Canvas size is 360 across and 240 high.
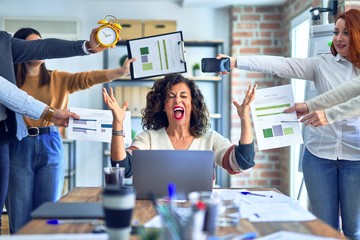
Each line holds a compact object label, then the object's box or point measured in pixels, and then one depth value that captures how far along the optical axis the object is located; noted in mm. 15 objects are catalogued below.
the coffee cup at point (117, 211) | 934
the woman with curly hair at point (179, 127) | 1837
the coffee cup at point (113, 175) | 1588
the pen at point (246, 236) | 1106
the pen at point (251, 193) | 1680
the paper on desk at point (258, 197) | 1588
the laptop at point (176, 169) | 1533
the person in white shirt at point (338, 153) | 1998
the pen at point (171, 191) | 1104
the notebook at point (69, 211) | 1282
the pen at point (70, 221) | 1252
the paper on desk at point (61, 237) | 1107
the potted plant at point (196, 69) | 4273
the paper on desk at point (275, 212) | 1323
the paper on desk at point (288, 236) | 1123
